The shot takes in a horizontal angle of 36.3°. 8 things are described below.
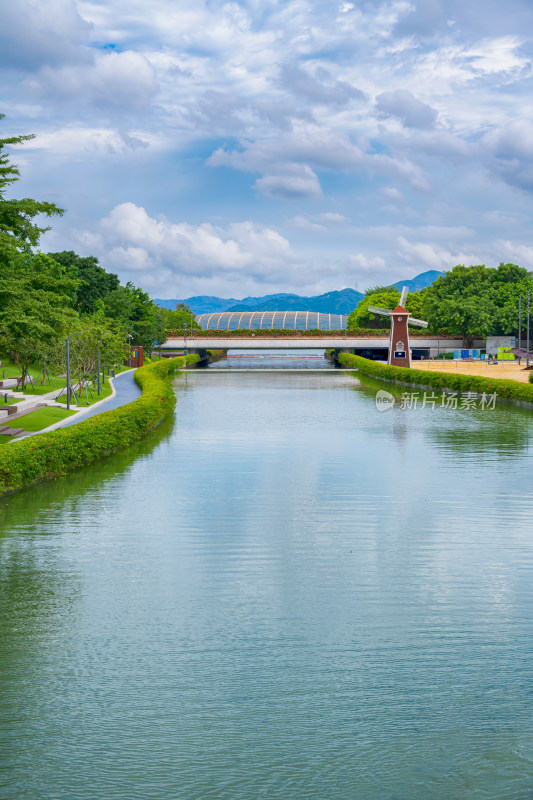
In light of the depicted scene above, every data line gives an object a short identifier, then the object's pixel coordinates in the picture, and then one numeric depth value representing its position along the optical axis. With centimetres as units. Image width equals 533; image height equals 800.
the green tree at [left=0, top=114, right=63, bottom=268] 3200
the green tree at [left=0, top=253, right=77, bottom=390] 2864
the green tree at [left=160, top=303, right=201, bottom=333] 15262
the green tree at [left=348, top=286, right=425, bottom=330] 14975
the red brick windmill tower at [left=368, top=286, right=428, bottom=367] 8994
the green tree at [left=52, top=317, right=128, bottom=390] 5178
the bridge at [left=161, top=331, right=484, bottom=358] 12762
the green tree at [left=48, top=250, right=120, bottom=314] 9566
